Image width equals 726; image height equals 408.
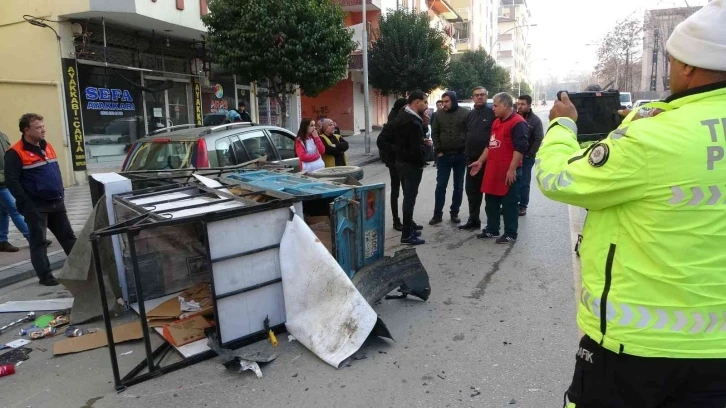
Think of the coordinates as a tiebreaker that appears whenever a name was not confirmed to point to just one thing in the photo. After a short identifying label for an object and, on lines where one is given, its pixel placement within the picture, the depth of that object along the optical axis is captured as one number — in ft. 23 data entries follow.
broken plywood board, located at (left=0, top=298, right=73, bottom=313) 15.80
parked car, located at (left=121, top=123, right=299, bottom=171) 21.42
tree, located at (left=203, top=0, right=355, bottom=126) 41.52
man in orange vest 17.30
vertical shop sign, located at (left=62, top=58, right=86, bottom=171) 37.83
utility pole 57.11
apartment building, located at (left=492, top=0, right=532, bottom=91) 307.17
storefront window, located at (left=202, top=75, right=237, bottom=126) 54.39
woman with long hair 23.76
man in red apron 20.11
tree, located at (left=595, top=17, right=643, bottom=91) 126.31
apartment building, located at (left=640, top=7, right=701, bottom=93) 110.32
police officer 4.58
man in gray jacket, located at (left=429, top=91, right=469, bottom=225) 23.97
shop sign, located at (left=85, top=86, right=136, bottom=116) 40.42
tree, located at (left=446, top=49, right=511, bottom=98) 116.16
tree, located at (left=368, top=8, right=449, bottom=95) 75.15
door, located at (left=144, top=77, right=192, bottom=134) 46.37
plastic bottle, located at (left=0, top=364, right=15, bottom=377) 11.91
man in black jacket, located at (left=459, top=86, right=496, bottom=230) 22.34
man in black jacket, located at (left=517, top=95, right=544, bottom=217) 24.67
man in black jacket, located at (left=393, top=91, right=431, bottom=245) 20.88
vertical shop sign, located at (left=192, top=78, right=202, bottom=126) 51.80
